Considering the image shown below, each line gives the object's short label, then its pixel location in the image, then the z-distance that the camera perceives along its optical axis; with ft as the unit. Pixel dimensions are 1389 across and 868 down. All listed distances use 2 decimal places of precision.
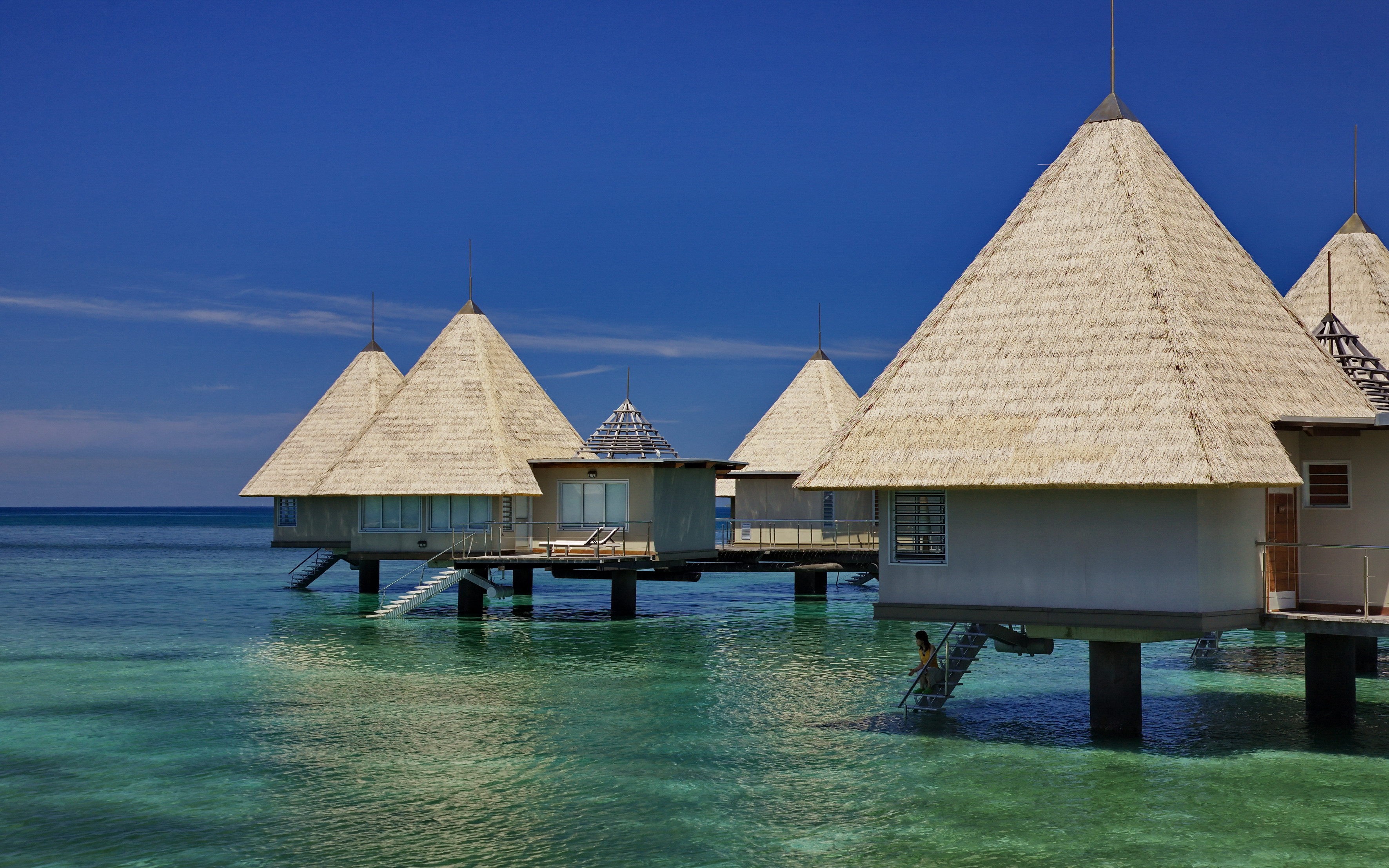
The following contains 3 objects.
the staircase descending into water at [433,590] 120.06
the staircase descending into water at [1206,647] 95.09
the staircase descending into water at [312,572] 158.99
